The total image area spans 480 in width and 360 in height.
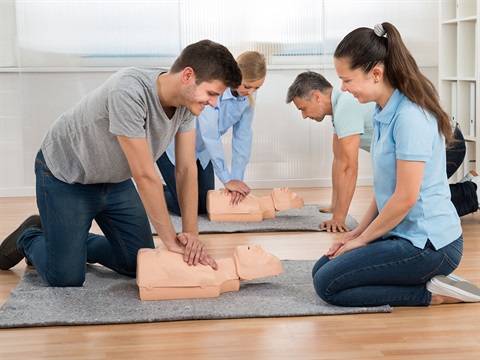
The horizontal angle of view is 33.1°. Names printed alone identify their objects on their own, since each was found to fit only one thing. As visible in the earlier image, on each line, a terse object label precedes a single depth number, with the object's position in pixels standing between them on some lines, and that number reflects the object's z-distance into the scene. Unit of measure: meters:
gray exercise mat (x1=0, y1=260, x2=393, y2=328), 2.33
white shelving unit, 4.11
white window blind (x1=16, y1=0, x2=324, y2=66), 4.80
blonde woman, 3.76
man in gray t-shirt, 2.28
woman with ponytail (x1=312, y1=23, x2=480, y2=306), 2.27
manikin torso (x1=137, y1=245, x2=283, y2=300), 2.46
